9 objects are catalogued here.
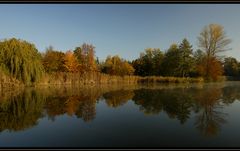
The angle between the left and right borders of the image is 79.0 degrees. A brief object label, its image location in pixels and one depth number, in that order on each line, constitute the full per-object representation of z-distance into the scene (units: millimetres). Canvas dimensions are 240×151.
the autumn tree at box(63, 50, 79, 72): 26179
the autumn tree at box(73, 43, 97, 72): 28398
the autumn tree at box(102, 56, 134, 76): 29970
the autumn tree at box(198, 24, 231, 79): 23469
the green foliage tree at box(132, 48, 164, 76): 31462
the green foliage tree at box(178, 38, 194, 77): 25924
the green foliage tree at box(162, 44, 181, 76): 26918
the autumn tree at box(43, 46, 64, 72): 25099
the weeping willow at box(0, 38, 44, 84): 15211
